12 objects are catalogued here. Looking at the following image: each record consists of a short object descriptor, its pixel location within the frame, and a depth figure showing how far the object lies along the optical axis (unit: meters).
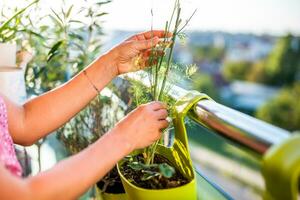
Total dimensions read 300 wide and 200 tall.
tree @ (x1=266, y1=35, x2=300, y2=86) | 32.62
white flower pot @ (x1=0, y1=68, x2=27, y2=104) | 1.46
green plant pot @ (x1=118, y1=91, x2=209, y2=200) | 0.75
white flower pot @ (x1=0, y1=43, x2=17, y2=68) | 1.53
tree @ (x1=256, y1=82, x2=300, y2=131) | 28.81
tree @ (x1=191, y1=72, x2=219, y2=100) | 32.94
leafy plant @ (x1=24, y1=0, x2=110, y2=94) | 1.74
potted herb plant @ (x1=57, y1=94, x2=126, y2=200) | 1.59
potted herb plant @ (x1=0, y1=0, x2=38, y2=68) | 1.54
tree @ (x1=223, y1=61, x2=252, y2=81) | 38.28
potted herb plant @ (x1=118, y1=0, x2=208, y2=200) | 0.76
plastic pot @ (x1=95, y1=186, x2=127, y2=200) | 0.94
